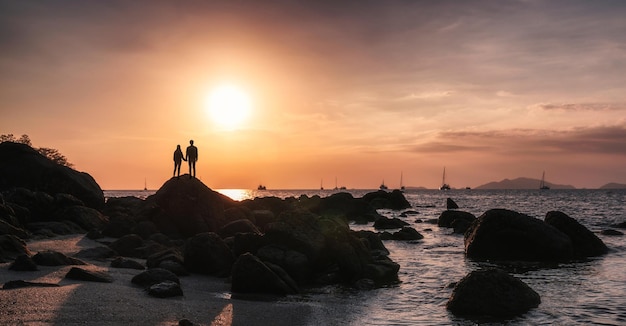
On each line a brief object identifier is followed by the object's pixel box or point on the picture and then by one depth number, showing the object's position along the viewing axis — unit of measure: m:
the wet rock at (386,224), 46.94
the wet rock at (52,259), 15.43
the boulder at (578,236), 27.12
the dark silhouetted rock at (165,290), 13.55
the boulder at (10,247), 15.89
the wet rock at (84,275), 13.99
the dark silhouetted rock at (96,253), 18.56
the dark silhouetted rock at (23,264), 14.17
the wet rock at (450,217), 45.60
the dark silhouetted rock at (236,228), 27.00
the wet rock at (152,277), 14.70
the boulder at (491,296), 14.05
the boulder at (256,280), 16.31
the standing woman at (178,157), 29.33
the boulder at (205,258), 19.20
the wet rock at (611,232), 38.43
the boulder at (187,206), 28.19
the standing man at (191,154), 29.09
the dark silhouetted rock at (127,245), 21.41
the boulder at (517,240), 25.25
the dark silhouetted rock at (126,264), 17.59
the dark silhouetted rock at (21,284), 11.72
